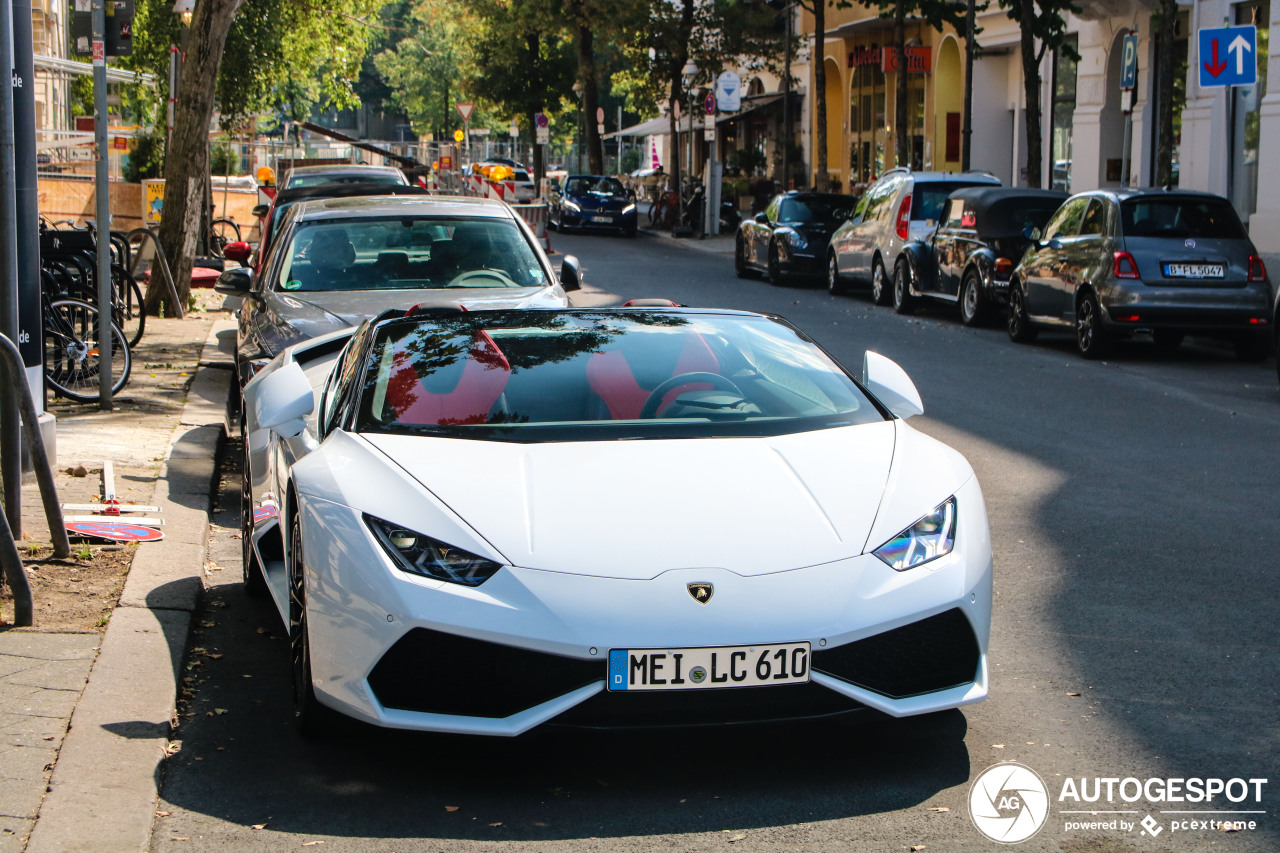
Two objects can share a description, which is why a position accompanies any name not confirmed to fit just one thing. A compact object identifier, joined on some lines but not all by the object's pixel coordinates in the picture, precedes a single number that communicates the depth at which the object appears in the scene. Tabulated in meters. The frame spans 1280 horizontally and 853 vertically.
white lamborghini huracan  4.11
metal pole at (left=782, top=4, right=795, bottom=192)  38.50
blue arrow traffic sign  16.30
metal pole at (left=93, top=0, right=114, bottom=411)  10.87
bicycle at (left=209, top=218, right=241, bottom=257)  26.14
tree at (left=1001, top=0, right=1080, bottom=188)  24.70
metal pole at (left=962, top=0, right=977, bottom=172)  26.91
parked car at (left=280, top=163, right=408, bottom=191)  21.70
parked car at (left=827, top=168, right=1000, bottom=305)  21.30
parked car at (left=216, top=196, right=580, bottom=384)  9.51
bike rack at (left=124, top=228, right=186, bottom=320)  15.92
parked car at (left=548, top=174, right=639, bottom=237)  42.78
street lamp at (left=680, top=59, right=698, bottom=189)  44.28
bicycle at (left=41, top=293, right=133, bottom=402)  11.23
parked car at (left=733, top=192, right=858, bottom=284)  25.06
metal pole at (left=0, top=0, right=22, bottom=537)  7.06
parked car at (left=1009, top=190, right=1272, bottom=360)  15.12
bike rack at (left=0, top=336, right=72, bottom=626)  5.51
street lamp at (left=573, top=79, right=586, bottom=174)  54.34
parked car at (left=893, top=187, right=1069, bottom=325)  18.41
